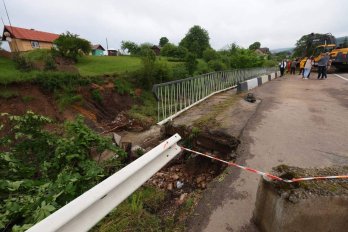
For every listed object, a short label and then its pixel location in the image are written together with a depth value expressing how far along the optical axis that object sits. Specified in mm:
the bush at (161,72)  19281
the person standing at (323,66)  12402
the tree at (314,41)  20078
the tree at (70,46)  21234
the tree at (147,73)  18766
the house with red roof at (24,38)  33531
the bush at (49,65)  16881
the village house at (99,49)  57781
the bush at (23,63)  15952
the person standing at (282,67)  18672
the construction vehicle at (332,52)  16006
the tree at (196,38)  52269
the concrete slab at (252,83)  9678
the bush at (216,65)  25867
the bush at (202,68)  22406
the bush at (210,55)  32531
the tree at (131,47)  41369
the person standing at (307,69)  13820
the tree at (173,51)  39531
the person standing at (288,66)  21125
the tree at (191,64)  22461
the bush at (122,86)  16750
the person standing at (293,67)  19275
